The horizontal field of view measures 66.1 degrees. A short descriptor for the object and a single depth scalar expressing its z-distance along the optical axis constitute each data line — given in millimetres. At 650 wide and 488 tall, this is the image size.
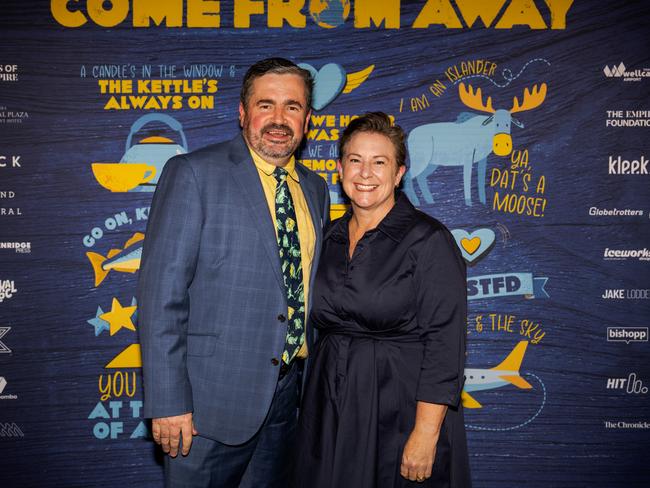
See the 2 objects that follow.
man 1560
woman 1581
